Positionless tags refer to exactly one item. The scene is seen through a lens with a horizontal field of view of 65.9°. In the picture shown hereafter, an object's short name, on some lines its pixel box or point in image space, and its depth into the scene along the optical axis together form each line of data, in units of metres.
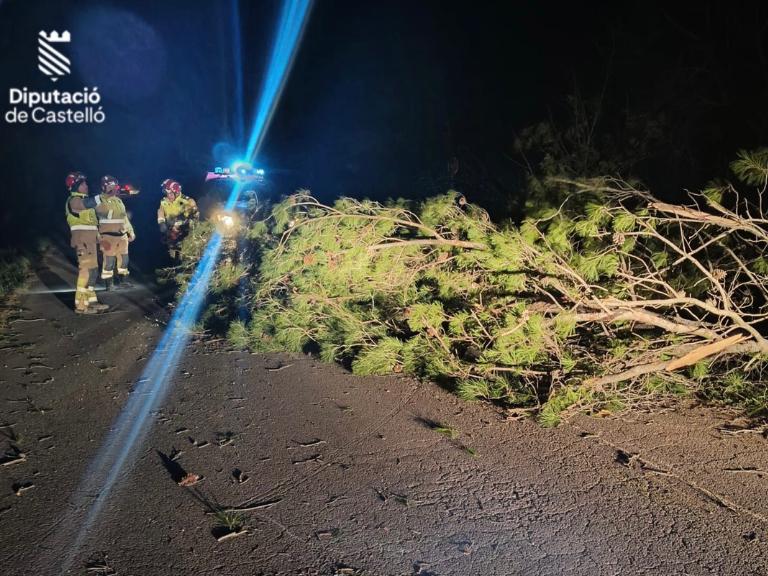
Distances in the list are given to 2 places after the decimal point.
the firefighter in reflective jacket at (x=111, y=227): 8.87
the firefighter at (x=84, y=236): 8.04
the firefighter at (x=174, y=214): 10.25
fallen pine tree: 4.32
